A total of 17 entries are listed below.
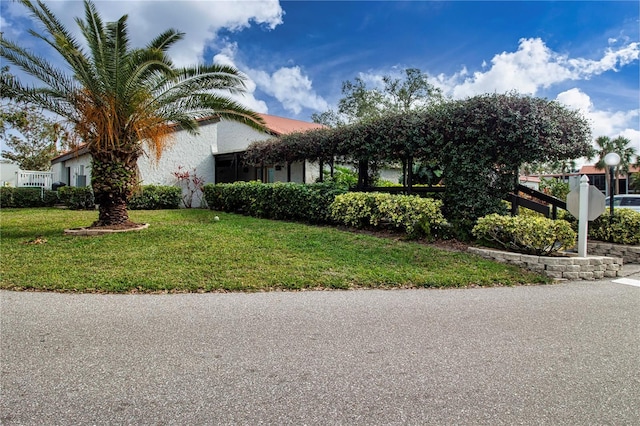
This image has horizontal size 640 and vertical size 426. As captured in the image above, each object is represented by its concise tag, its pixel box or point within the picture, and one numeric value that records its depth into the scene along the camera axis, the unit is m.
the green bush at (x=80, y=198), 15.51
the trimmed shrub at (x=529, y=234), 6.91
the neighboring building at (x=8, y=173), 27.09
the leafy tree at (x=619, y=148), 33.72
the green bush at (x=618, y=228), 8.64
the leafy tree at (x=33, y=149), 30.77
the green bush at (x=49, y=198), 17.66
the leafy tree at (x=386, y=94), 28.98
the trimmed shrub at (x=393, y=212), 8.82
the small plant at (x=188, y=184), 17.89
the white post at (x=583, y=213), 6.98
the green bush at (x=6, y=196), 16.77
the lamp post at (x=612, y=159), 7.88
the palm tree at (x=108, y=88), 8.57
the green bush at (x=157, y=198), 15.92
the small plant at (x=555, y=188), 14.88
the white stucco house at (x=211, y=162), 17.41
